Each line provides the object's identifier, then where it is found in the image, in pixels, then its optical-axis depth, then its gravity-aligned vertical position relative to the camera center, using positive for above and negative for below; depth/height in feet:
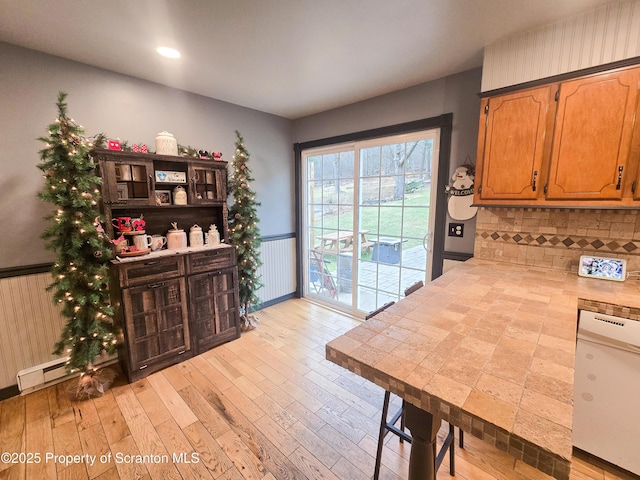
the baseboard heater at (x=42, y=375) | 6.73 -4.44
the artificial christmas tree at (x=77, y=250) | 5.91 -1.09
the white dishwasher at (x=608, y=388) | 4.41 -3.18
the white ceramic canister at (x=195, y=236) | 8.67 -1.04
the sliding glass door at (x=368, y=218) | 8.95 -0.55
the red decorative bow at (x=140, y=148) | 7.42 +1.58
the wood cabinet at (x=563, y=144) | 5.03 +1.26
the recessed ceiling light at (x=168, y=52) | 6.44 +3.74
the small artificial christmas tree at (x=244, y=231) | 9.64 -1.00
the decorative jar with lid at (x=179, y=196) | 8.20 +0.25
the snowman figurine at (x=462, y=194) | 7.61 +0.29
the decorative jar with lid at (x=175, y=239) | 8.29 -1.09
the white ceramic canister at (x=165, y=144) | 7.85 +1.80
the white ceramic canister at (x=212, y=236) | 9.03 -1.07
